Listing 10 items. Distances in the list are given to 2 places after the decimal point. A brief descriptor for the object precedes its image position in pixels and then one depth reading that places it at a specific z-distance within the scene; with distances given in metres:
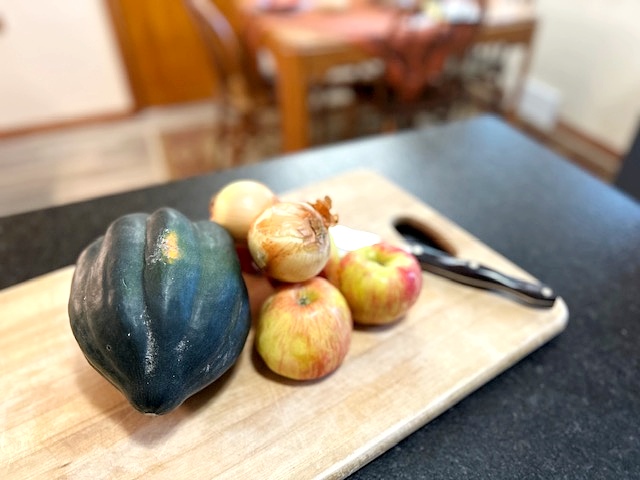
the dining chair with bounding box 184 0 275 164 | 1.77
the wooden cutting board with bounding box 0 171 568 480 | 0.43
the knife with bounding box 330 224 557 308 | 0.59
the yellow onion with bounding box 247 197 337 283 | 0.45
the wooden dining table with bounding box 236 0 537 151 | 1.72
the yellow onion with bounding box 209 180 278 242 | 0.53
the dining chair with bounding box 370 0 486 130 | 1.76
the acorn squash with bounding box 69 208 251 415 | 0.39
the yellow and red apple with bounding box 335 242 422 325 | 0.51
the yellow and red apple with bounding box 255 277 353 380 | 0.45
